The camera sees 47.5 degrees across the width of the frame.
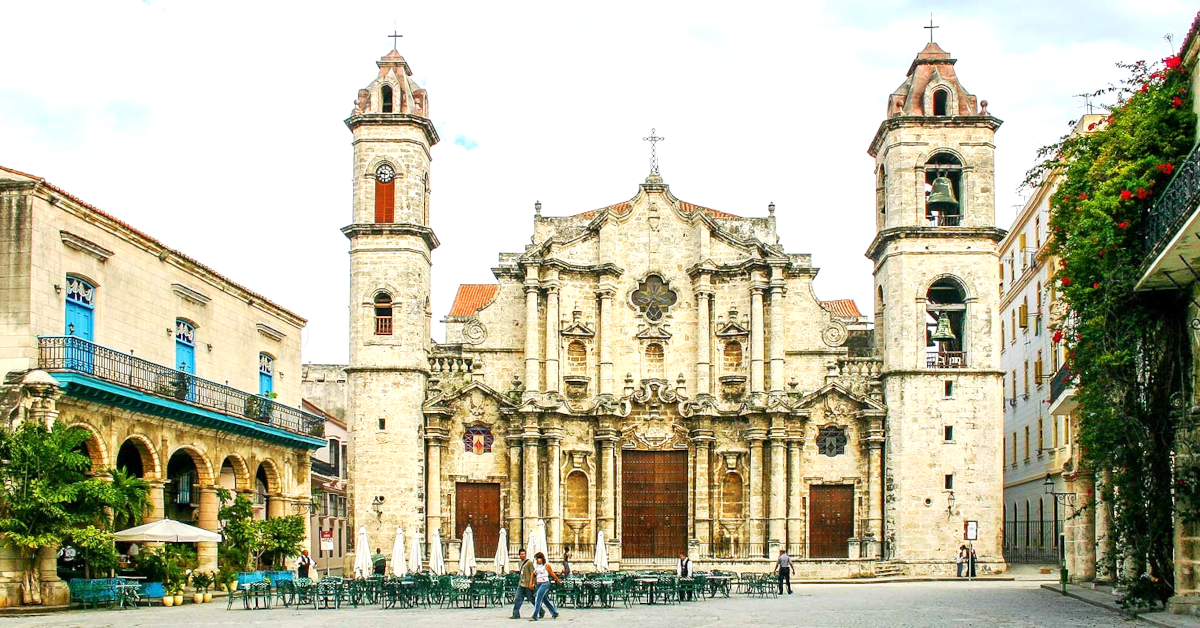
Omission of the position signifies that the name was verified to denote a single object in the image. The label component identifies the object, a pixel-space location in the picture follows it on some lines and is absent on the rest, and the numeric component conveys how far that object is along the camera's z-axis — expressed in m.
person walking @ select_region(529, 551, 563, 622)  25.73
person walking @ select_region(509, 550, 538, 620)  26.34
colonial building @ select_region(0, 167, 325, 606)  26.94
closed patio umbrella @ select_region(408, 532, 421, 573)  38.41
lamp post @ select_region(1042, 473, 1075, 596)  32.12
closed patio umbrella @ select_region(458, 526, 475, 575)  39.80
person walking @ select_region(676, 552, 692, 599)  39.12
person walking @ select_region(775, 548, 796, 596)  36.31
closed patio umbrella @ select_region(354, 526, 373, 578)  37.84
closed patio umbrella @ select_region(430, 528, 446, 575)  40.41
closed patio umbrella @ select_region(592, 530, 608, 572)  40.94
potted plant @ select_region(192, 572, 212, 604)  32.38
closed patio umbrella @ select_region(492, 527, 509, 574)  40.09
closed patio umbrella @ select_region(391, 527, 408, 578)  37.72
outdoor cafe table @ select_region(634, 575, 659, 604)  31.59
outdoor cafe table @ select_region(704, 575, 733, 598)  34.34
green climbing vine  25.11
